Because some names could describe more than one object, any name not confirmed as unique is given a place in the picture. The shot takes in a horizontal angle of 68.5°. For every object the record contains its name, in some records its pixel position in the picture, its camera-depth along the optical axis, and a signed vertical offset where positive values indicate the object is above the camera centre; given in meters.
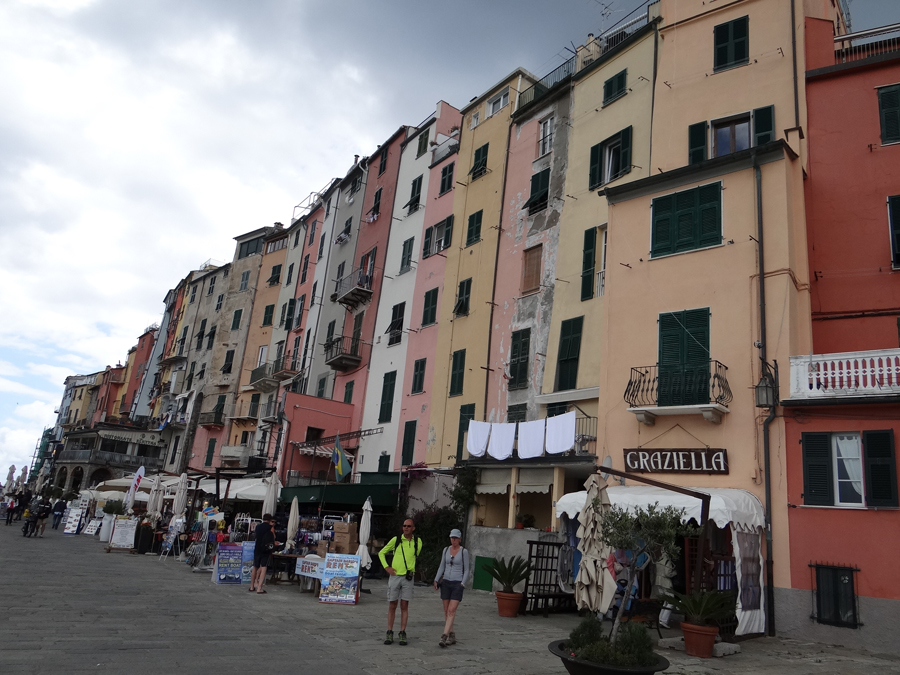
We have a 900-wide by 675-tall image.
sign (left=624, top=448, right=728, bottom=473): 14.59 +2.09
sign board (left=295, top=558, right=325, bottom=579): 14.63 -1.13
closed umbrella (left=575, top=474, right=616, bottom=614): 9.90 -0.20
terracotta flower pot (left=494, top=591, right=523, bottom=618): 13.67 -1.33
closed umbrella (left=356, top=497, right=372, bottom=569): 16.61 -0.33
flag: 25.57 +2.17
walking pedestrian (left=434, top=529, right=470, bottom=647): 10.08 -0.71
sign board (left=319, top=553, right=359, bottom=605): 14.25 -1.26
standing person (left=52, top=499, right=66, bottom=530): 35.88 -1.26
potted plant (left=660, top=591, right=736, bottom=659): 10.65 -0.93
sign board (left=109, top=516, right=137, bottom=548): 23.61 -1.35
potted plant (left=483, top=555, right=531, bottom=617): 13.70 -0.86
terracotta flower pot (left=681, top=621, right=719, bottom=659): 10.62 -1.27
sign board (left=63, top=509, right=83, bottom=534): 31.63 -1.46
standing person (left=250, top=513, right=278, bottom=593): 15.01 -0.89
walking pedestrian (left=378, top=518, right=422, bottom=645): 10.01 -0.68
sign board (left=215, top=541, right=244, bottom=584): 16.06 -1.33
